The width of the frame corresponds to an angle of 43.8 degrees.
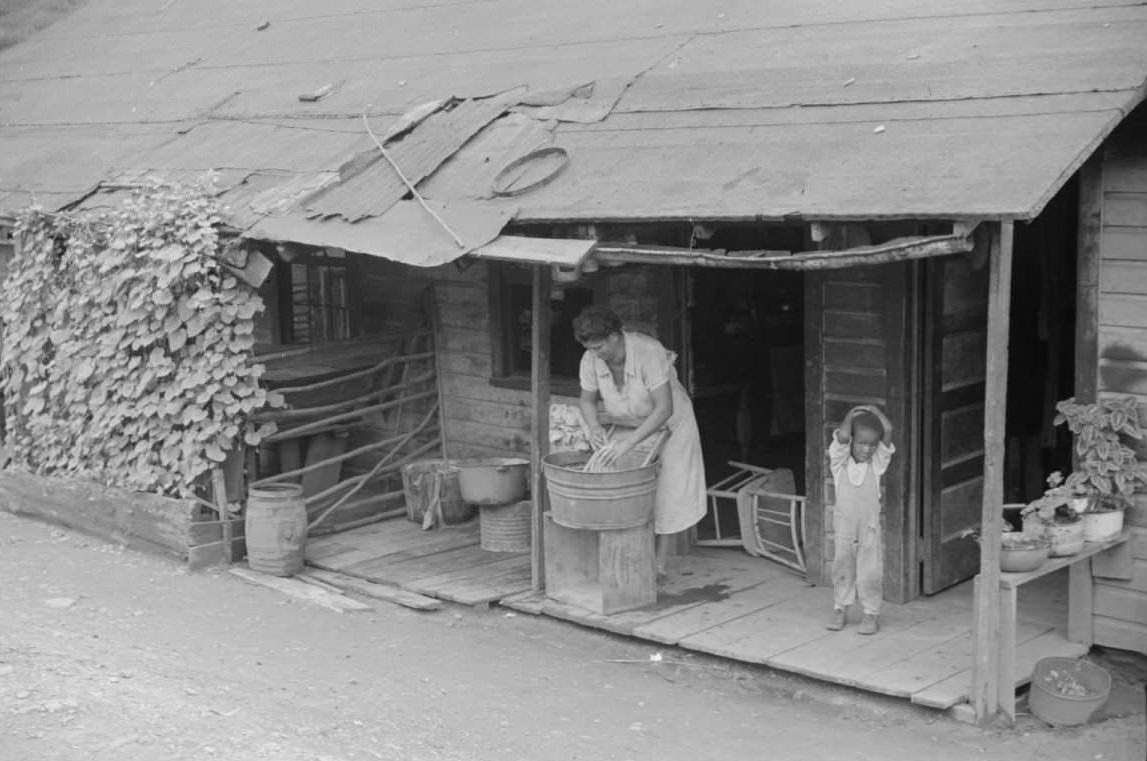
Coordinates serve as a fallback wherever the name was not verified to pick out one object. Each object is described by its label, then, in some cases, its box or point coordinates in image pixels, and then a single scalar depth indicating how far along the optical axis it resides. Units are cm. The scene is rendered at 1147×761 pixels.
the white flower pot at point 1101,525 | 741
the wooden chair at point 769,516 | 938
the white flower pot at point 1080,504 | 740
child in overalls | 783
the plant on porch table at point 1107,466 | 743
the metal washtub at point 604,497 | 841
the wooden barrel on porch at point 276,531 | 999
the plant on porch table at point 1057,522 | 725
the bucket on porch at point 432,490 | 1113
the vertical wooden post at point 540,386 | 901
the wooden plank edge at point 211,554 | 1016
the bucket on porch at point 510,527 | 1038
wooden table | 696
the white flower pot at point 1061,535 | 724
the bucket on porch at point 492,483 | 1029
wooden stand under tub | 863
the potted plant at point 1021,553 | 700
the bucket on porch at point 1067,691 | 702
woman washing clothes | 866
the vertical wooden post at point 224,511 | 1024
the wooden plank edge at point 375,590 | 924
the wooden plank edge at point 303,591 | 933
